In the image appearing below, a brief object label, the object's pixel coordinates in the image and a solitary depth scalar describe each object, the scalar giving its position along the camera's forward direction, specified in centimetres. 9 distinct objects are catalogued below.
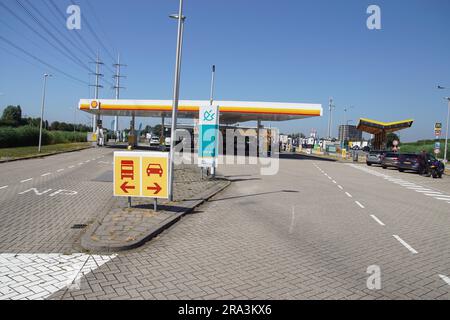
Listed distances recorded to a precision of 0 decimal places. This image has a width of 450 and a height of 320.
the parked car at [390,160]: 2985
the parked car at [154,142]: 5547
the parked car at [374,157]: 3431
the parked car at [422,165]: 2545
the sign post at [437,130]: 3288
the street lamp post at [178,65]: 1071
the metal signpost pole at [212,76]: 2148
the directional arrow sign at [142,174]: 865
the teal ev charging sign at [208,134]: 1591
